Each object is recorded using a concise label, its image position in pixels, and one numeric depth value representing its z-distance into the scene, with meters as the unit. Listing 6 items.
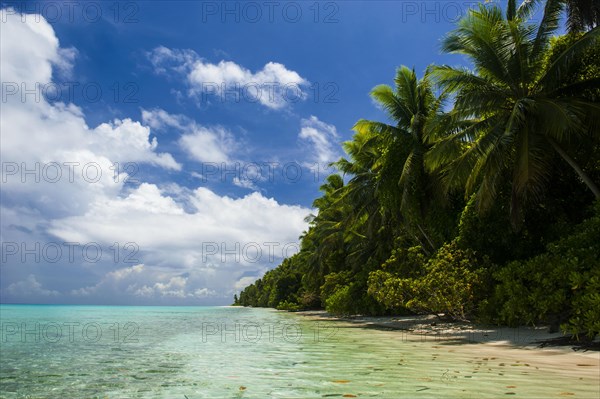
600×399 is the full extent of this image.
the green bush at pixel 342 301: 28.83
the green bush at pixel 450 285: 14.62
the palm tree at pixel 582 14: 13.44
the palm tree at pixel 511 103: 13.01
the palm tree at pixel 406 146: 20.28
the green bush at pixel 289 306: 52.47
